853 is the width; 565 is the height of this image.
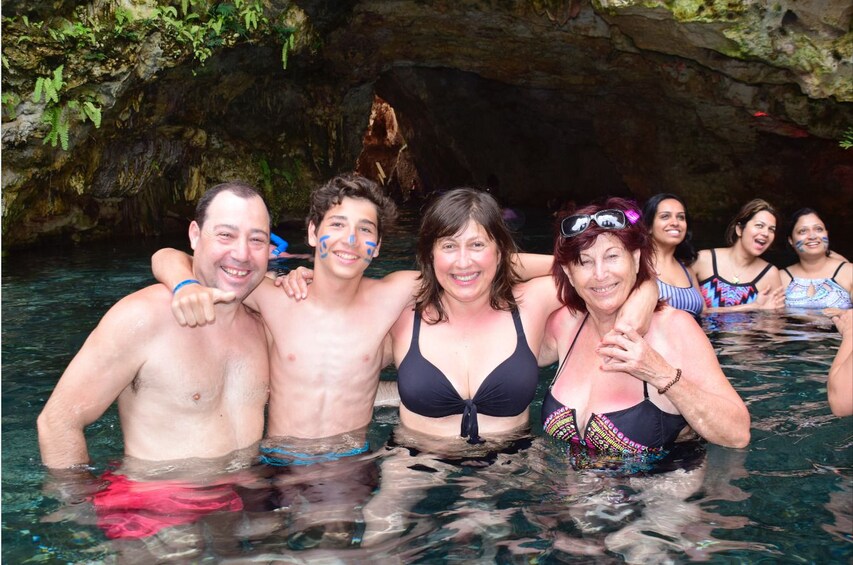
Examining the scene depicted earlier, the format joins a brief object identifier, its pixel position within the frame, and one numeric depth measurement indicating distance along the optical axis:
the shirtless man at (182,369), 3.43
